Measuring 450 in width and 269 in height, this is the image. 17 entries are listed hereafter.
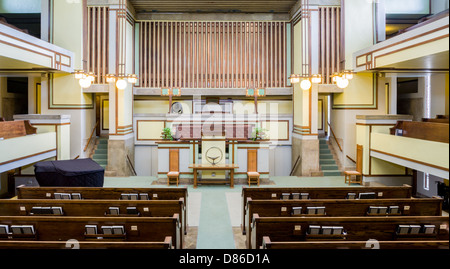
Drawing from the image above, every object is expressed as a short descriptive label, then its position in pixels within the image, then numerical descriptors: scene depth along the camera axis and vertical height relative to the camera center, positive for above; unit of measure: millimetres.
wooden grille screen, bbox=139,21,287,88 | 12672 +2838
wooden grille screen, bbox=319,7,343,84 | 11484 +3064
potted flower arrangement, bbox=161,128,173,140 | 10781 -180
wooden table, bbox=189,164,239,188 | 9573 -1108
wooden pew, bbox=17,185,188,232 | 6172 -1190
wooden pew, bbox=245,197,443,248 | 5316 -1241
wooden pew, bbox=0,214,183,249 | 4379 -1316
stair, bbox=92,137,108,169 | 11922 -871
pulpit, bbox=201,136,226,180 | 10023 -708
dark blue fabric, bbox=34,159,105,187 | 7059 -987
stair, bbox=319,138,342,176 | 11412 -1184
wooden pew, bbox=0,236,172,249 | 3338 -1192
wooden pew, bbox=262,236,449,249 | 3418 -1210
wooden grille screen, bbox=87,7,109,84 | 11539 +3031
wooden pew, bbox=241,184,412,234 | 6172 -1177
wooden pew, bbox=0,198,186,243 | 5246 -1238
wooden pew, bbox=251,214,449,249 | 4387 -1308
